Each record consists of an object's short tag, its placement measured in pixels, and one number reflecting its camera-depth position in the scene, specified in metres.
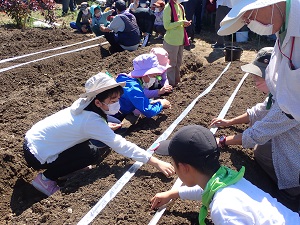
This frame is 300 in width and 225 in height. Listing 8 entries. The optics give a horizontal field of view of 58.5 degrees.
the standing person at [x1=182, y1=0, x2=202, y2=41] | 7.28
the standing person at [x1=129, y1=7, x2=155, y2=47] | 7.47
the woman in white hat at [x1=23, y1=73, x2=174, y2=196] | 2.29
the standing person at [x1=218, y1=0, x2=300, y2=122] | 1.67
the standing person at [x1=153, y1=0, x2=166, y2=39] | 7.38
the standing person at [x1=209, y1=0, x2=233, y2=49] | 6.60
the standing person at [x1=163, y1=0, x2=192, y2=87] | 4.34
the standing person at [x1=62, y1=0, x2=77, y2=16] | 10.30
